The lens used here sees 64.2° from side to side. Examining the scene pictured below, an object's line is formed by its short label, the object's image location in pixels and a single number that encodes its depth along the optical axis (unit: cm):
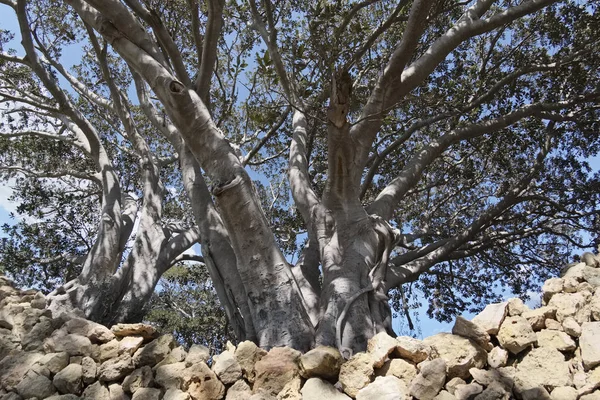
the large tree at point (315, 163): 409
